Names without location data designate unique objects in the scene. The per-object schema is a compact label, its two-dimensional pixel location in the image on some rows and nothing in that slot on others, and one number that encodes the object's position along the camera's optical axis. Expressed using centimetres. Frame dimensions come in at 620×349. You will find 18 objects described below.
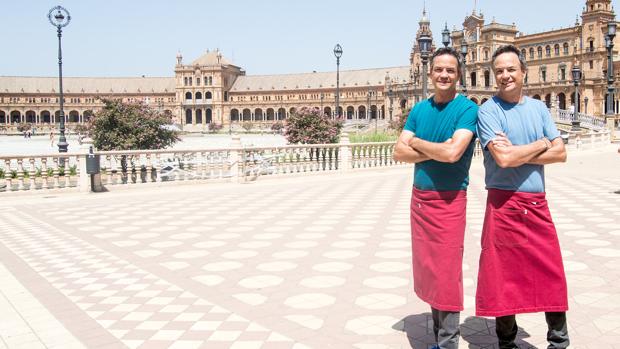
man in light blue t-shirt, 353
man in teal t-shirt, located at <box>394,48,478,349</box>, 363
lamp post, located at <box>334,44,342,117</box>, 2962
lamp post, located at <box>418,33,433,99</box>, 1883
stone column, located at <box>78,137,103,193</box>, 1452
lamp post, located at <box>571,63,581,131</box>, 3206
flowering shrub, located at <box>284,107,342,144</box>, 2539
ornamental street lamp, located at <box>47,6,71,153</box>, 2222
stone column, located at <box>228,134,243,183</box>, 1723
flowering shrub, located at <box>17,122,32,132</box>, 10485
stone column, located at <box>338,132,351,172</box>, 1983
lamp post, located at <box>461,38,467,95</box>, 2564
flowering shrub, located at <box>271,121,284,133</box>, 8962
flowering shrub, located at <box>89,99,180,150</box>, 2205
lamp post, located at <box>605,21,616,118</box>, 2811
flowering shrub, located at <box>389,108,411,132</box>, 3544
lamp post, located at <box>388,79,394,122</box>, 8575
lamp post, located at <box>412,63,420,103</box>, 7241
